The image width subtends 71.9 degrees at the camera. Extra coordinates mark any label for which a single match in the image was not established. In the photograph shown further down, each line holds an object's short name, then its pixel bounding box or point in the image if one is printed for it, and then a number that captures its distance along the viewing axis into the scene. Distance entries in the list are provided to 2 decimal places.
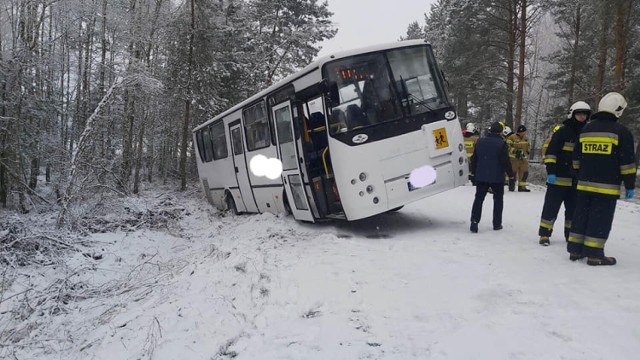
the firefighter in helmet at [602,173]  5.19
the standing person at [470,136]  13.66
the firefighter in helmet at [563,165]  6.15
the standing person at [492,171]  7.70
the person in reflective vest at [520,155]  13.26
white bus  7.62
